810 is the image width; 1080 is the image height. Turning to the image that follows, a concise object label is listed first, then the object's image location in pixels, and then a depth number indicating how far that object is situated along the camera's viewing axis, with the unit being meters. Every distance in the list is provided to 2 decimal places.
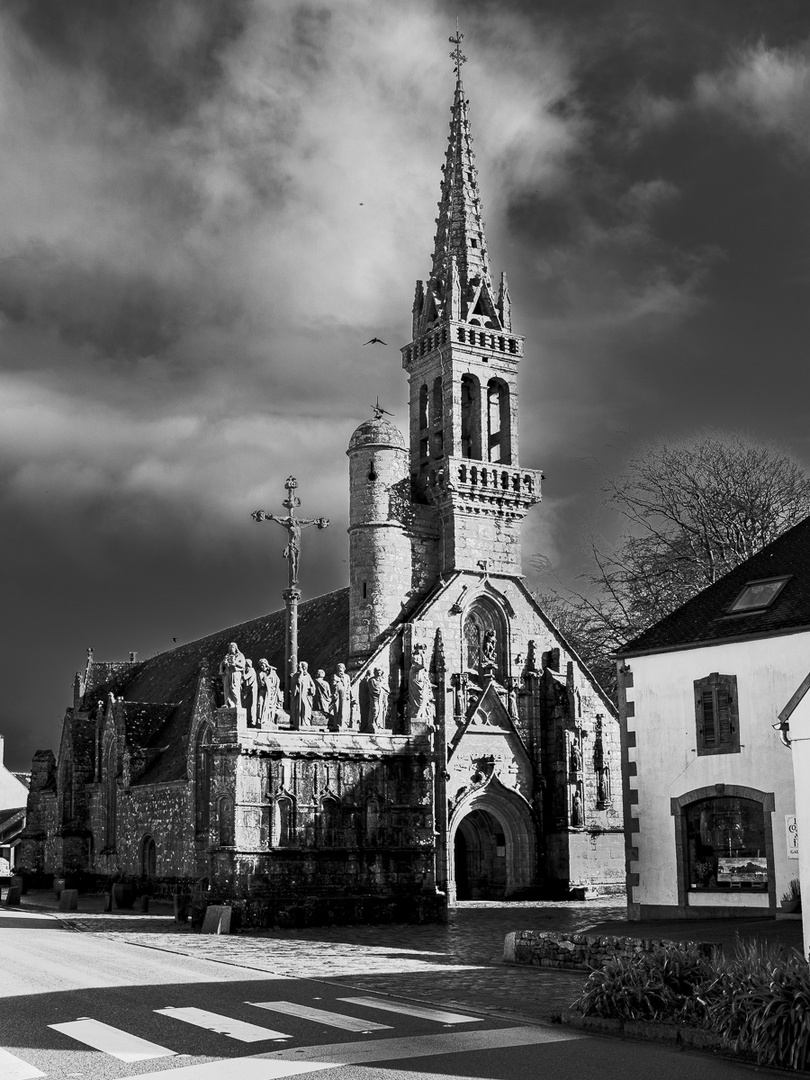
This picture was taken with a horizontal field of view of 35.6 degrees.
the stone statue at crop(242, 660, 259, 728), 32.78
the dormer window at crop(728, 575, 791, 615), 28.12
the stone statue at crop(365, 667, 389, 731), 35.44
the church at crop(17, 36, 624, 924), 32.88
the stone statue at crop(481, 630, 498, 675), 45.28
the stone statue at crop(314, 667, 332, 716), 34.59
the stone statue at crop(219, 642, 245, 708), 32.25
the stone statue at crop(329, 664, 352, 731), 34.66
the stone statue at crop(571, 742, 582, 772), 44.78
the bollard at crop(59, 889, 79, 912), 40.06
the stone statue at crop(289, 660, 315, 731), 33.72
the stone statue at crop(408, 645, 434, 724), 37.33
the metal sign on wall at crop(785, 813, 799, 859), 25.96
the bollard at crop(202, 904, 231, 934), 29.44
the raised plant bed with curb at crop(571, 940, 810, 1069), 11.85
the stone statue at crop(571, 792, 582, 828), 44.12
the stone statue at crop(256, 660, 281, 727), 33.22
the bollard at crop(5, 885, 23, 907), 44.19
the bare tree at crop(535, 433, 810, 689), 39.16
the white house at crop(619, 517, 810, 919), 26.78
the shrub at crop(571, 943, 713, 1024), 13.67
